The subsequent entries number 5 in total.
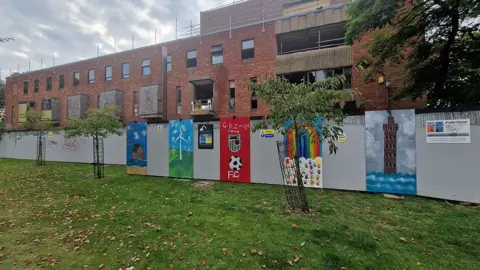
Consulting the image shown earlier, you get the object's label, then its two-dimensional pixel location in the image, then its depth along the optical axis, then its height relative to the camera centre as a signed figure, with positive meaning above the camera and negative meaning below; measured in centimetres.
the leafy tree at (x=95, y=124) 974 +67
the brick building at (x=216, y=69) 1533 +606
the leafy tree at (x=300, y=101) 478 +80
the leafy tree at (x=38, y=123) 1541 +122
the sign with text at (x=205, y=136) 930 +7
